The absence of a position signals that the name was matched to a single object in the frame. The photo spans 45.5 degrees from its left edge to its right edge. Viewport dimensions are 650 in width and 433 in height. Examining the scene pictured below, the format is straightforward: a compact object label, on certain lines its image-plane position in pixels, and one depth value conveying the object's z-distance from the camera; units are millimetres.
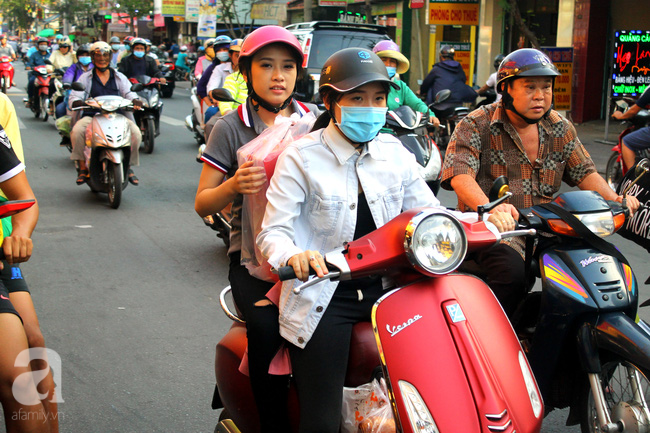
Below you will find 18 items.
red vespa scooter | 2088
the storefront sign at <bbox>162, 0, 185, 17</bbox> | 40656
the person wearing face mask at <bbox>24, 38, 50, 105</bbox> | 19109
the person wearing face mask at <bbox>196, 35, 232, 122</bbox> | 10477
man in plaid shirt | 3596
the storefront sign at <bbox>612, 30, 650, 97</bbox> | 12164
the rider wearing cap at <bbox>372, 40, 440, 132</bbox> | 7762
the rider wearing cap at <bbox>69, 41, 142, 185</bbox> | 9172
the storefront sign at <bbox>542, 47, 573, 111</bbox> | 13586
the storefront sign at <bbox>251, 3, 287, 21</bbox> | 28844
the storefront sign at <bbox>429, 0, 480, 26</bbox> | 19450
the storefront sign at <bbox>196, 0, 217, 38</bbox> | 30938
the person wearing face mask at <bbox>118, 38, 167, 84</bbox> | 15406
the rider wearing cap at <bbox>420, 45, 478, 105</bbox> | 13297
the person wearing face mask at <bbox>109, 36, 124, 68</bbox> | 19233
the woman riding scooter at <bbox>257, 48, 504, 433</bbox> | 2477
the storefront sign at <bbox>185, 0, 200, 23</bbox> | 36250
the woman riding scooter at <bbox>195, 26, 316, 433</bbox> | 2691
